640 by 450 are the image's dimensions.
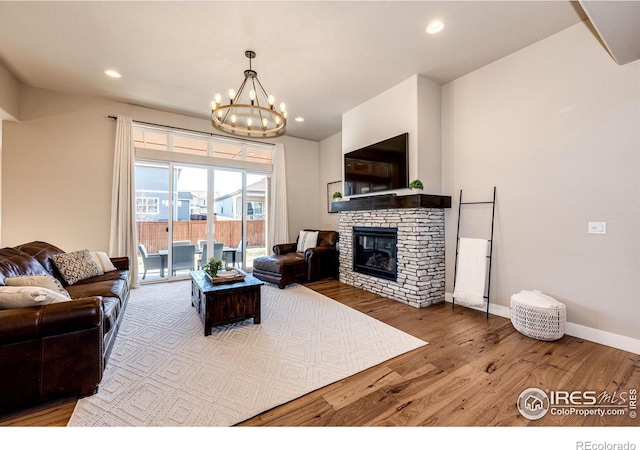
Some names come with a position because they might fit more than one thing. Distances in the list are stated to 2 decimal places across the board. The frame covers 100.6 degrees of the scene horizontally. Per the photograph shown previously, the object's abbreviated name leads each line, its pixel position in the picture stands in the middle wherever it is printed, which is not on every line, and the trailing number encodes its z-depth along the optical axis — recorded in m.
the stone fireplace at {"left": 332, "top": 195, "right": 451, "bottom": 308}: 3.74
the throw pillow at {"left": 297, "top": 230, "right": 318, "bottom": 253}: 5.60
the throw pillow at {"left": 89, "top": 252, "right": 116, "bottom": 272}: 3.62
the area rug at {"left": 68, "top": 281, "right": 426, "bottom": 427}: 1.72
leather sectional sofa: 1.63
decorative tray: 3.02
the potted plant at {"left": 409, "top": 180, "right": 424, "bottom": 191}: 3.65
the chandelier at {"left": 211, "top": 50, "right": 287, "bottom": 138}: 3.03
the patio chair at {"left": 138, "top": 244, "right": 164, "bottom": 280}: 4.93
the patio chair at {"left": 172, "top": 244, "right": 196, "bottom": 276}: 5.28
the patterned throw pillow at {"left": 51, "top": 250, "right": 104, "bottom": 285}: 3.12
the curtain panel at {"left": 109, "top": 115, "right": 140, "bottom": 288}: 4.57
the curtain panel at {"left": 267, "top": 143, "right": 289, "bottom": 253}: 6.11
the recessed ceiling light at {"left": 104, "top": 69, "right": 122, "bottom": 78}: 3.69
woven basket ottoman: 2.63
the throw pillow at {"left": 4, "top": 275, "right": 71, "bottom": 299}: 2.16
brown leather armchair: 4.70
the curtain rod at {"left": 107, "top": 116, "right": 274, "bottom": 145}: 4.83
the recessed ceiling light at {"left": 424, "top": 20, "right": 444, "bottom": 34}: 2.78
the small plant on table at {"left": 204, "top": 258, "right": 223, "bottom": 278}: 3.23
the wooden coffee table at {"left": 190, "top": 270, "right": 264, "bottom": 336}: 2.80
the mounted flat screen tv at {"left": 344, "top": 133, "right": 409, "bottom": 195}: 3.92
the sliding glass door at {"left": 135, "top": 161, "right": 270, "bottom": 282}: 5.02
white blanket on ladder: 3.42
